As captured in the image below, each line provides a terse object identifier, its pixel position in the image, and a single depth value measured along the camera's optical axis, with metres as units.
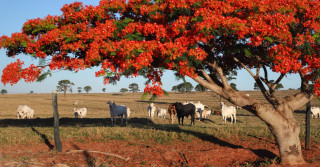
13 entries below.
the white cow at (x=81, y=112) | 32.72
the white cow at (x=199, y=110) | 28.41
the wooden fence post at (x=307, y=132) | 10.83
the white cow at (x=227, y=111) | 26.17
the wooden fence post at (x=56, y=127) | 9.77
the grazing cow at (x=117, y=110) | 23.28
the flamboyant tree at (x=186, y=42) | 7.71
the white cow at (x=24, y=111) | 31.25
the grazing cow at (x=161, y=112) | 31.05
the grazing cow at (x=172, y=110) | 23.81
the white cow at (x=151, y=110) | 28.98
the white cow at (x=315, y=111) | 31.49
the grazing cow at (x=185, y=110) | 21.94
